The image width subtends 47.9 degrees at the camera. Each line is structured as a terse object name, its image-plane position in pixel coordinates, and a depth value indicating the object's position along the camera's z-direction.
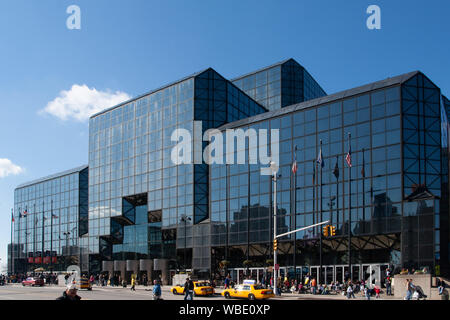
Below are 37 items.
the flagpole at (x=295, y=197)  59.67
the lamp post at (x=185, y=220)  71.51
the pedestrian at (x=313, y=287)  49.15
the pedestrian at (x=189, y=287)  31.39
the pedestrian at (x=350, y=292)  42.68
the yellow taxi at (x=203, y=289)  46.09
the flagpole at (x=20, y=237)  121.88
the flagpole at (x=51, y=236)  105.81
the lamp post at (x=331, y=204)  56.16
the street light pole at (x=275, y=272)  45.94
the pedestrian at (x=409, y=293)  34.66
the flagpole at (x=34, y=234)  114.31
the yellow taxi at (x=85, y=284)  57.03
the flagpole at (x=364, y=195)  53.68
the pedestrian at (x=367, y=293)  39.96
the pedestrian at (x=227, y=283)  50.99
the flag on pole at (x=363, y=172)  53.81
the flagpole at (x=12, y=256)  123.99
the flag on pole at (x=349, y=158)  49.47
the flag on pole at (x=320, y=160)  51.56
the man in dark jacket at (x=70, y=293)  11.84
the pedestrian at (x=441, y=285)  39.44
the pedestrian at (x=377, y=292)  43.36
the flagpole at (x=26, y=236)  118.71
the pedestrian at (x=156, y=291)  27.84
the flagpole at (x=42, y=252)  101.50
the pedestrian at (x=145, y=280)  74.15
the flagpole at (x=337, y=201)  55.49
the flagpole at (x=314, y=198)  57.82
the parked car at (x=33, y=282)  71.44
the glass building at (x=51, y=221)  102.75
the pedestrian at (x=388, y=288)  46.66
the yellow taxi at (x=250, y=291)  40.03
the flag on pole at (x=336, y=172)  52.50
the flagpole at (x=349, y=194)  48.67
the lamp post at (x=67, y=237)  102.93
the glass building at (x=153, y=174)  73.38
